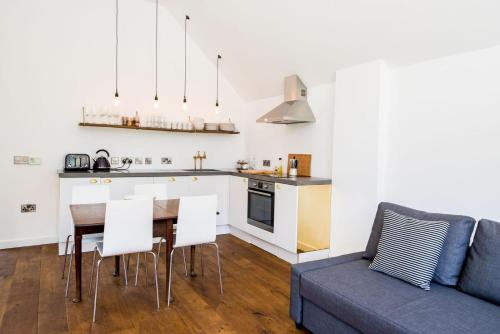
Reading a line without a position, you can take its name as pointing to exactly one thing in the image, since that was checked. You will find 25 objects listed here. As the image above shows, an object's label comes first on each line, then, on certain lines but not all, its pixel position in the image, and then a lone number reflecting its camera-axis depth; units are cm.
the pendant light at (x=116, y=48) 466
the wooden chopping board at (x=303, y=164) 433
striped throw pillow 211
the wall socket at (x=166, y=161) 511
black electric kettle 441
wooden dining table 251
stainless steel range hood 410
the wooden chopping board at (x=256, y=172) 464
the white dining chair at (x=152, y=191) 364
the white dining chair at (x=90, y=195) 335
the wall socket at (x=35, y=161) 425
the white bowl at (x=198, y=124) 511
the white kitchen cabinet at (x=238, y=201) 465
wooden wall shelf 440
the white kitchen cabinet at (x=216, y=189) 478
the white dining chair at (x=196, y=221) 282
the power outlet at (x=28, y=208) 425
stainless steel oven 409
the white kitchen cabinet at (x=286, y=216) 370
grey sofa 171
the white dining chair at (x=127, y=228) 253
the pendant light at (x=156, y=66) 499
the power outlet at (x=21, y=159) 418
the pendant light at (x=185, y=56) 518
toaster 425
